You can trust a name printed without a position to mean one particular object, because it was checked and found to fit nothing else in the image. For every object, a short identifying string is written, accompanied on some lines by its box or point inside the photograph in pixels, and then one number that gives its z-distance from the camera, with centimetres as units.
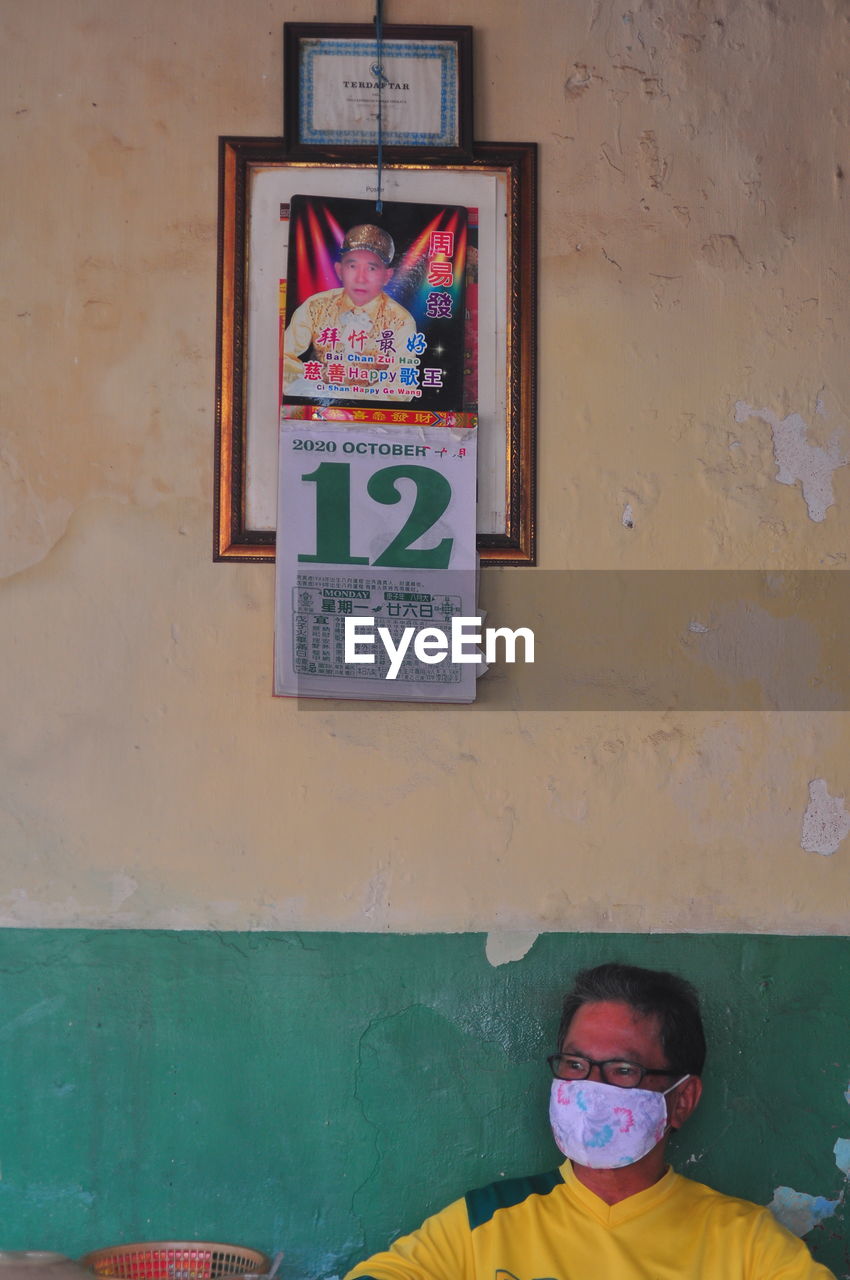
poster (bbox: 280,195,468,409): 226
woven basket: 205
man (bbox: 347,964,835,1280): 187
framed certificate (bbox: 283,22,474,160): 228
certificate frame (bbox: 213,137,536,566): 226
